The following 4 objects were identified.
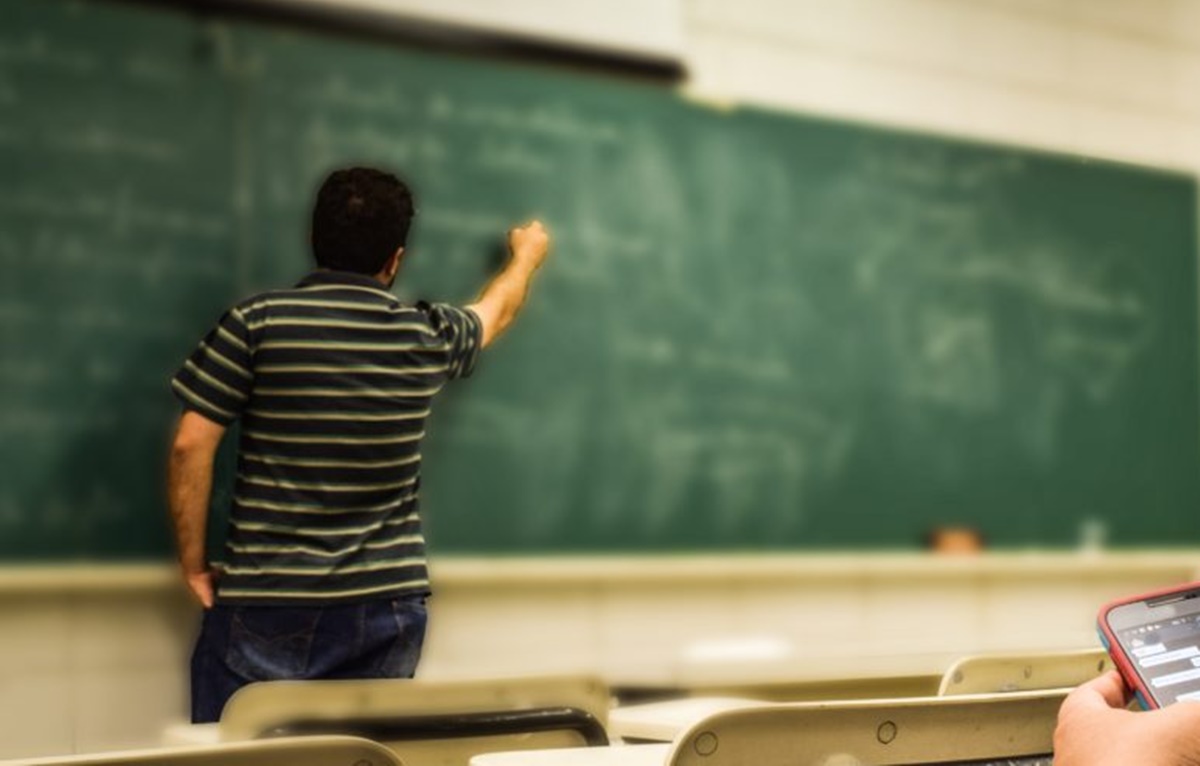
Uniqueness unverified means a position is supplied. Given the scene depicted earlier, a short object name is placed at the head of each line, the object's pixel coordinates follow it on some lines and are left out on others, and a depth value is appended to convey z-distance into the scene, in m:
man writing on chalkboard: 2.36
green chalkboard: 3.07
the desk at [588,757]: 1.18
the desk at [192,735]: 1.46
